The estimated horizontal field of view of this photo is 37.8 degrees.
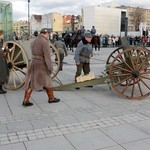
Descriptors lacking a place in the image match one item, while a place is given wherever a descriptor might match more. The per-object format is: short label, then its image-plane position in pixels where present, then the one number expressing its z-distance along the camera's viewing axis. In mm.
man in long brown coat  4265
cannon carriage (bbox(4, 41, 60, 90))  5421
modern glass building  12735
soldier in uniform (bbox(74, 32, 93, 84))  5607
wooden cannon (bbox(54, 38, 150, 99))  4754
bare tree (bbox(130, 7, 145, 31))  47962
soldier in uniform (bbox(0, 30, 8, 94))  5193
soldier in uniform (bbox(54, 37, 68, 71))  8075
